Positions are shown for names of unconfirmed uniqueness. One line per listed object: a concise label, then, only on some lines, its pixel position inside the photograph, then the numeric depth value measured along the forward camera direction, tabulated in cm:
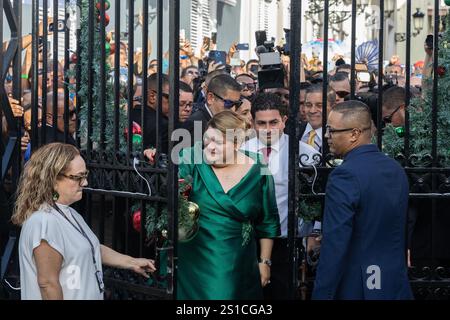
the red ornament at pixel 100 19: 607
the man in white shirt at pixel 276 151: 655
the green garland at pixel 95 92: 617
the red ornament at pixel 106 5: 634
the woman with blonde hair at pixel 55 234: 442
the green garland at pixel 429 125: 577
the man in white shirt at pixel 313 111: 772
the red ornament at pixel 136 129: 732
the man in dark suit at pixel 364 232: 474
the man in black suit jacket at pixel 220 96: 760
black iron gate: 539
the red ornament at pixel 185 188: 564
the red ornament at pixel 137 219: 588
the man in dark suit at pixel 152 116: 676
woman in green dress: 575
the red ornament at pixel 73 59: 710
